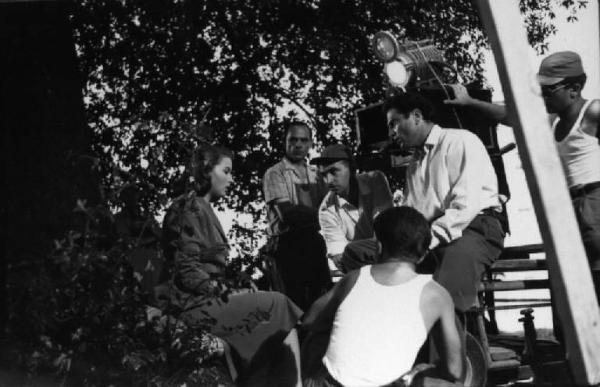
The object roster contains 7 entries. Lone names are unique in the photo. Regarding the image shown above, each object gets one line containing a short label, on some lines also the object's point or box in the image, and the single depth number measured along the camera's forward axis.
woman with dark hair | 4.32
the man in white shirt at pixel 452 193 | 4.52
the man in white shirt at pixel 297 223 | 6.13
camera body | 5.54
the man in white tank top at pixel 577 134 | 4.68
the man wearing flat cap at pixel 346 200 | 5.77
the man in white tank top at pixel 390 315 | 3.63
